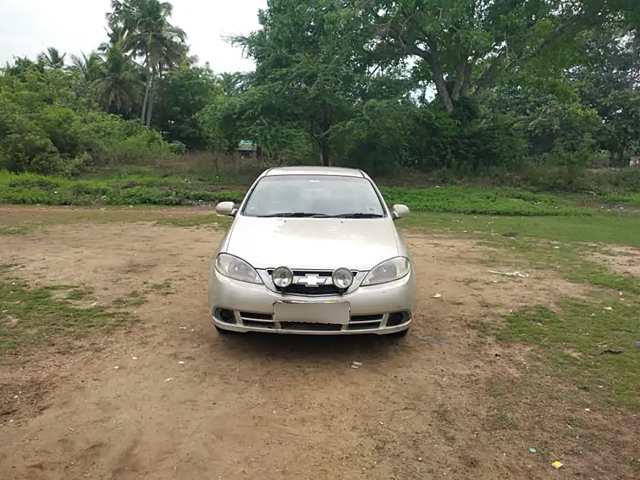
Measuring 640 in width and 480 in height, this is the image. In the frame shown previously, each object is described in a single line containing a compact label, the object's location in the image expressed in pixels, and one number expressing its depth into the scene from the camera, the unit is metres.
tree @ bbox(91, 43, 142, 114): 38.41
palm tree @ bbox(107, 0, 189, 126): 37.41
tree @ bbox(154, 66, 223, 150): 38.38
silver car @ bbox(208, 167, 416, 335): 3.80
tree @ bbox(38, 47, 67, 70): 43.78
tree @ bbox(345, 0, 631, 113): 17.27
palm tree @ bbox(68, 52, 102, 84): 39.50
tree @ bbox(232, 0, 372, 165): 17.52
